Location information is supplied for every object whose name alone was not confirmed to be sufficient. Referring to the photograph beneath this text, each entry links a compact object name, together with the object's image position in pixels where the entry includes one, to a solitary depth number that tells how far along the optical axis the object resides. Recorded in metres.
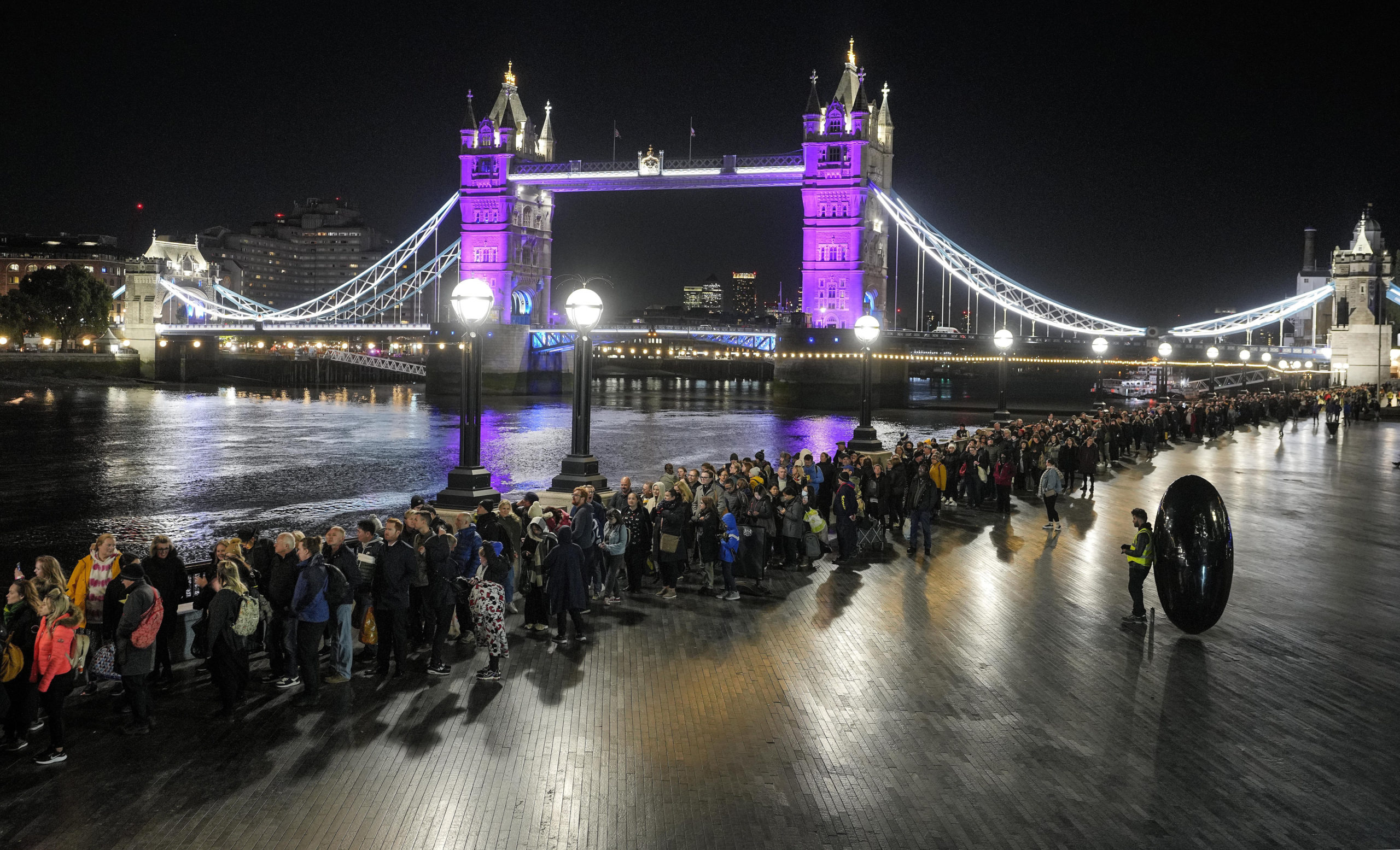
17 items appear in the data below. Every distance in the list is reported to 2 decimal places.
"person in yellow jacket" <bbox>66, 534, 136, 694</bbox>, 8.91
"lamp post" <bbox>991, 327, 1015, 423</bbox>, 34.38
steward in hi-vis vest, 11.38
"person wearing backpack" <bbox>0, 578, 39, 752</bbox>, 7.67
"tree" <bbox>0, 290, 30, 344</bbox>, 93.56
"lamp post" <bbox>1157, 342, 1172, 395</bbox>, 55.25
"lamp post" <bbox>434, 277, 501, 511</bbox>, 15.25
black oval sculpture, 10.36
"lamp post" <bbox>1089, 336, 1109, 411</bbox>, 41.58
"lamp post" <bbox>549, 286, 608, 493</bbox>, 16.25
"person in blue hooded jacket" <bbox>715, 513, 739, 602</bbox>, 12.69
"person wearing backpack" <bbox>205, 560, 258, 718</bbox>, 8.51
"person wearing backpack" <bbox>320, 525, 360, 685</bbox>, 9.27
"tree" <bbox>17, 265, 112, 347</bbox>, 94.12
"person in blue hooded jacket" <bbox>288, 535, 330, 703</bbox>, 9.05
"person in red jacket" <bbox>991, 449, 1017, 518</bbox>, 19.55
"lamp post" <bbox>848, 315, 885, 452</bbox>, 25.39
